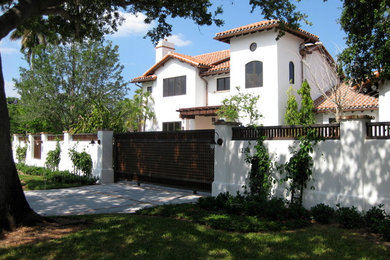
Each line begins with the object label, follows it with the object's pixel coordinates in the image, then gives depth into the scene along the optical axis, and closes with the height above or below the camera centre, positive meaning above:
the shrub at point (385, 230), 5.74 -1.58
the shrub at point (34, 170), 17.02 -1.63
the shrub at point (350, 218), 6.56 -1.55
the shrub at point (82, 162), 14.90 -1.04
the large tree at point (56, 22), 6.62 +3.72
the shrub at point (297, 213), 7.27 -1.60
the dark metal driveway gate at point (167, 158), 10.52 -0.65
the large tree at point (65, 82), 23.02 +4.08
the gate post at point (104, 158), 14.17 -0.79
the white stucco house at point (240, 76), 18.23 +4.01
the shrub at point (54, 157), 17.77 -0.92
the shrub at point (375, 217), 6.23 -1.50
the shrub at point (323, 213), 7.00 -1.56
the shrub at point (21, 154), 22.90 -0.98
